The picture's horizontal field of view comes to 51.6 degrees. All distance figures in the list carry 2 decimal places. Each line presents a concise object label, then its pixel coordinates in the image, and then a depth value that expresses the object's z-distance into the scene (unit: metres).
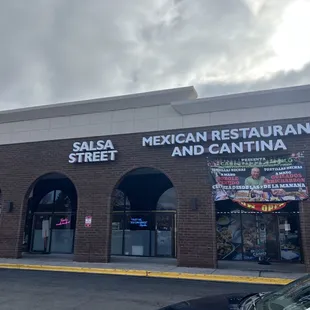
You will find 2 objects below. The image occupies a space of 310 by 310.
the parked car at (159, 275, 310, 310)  3.06
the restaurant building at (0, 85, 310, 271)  12.36
